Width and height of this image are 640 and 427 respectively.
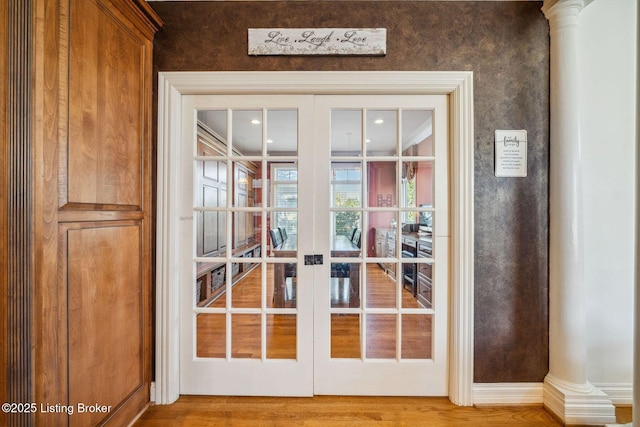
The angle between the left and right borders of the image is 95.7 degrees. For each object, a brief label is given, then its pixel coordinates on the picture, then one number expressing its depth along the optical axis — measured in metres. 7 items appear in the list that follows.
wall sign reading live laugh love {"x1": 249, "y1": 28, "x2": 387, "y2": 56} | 1.83
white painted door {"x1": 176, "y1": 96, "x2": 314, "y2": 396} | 1.91
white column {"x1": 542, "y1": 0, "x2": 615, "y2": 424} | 1.74
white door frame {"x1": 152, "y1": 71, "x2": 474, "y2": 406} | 1.84
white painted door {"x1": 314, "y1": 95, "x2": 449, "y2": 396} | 1.90
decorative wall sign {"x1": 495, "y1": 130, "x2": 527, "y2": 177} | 1.83
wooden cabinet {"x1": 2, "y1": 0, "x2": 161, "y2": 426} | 1.14
